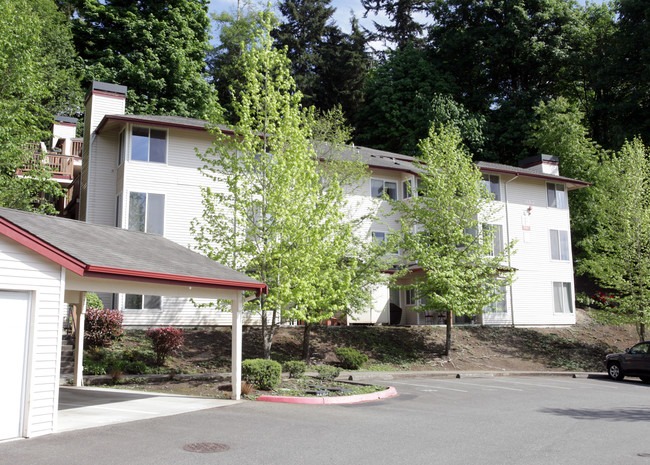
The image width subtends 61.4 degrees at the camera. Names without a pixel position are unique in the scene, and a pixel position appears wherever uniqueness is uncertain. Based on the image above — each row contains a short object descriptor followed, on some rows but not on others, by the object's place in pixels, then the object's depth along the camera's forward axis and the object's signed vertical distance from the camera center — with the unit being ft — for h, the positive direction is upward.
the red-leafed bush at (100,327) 61.21 -1.33
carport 28.07 +1.72
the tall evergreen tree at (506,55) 161.79 +79.06
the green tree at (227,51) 167.40 +85.16
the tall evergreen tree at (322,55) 172.35 +82.26
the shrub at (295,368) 54.29 -5.27
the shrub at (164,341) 59.82 -2.80
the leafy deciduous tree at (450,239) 81.25 +11.61
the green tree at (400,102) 154.40 +61.15
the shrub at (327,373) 54.03 -5.74
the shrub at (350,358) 70.69 -5.68
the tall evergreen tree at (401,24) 192.44 +101.22
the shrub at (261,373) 46.32 -4.93
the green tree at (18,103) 74.90 +29.47
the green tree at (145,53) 130.82 +64.85
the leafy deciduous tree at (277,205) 54.85 +11.25
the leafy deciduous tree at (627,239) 95.14 +13.34
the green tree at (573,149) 131.34 +41.46
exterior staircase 54.30 -4.56
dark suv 71.61 -6.73
